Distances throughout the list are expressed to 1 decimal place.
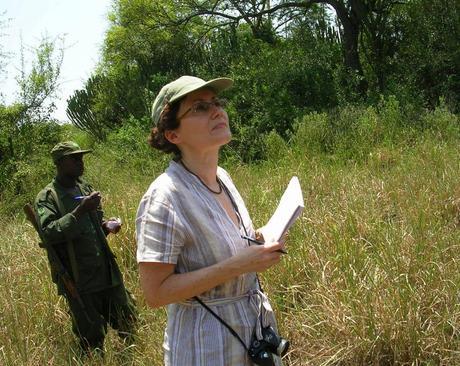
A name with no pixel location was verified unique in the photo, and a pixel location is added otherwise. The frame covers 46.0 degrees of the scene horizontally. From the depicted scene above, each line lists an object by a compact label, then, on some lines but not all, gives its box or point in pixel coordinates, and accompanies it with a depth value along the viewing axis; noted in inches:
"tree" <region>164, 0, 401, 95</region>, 534.9
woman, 64.4
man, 146.9
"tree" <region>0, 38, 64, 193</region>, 529.3
